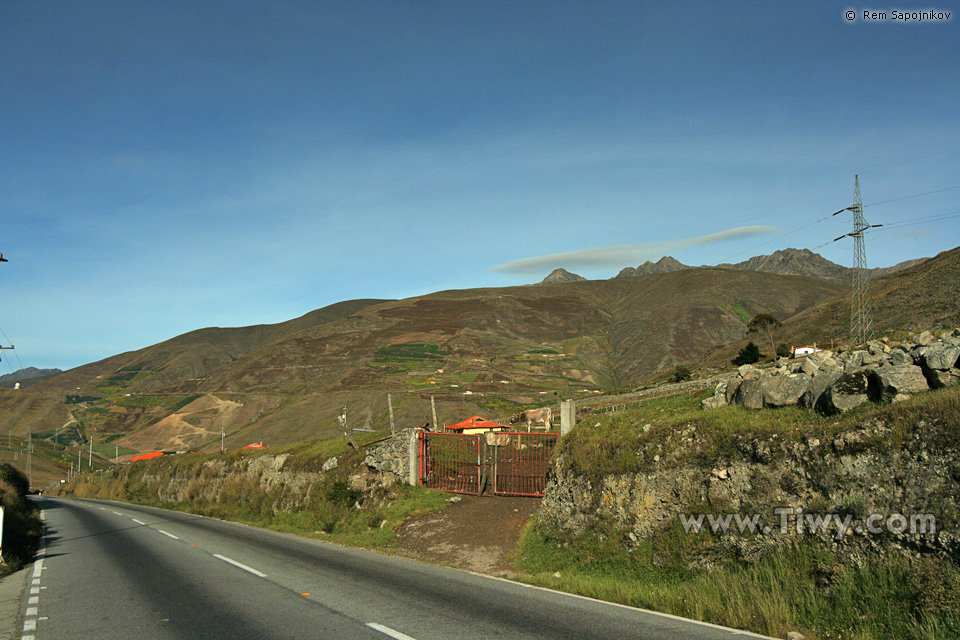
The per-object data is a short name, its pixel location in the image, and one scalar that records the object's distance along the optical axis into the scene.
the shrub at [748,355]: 87.25
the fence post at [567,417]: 18.48
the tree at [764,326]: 117.56
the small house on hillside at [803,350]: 67.40
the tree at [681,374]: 76.96
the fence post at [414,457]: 22.39
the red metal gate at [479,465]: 20.06
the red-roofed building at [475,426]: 46.44
